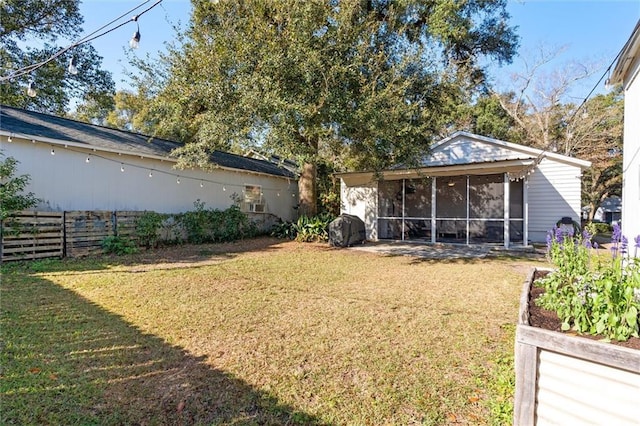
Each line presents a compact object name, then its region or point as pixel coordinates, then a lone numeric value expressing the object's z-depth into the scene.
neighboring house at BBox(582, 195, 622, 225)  34.34
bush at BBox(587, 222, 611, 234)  22.37
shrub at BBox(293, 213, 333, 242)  12.35
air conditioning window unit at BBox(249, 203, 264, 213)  14.99
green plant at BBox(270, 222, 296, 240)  13.54
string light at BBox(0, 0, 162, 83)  4.70
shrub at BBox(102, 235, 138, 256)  8.90
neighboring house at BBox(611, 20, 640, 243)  4.07
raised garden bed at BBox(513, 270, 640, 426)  1.78
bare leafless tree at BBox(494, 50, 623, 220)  20.48
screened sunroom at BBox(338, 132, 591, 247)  12.25
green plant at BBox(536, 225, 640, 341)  2.19
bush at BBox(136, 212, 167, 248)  9.69
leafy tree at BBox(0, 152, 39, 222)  7.03
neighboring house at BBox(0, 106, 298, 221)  8.53
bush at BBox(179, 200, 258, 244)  11.42
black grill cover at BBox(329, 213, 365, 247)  11.20
